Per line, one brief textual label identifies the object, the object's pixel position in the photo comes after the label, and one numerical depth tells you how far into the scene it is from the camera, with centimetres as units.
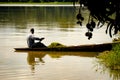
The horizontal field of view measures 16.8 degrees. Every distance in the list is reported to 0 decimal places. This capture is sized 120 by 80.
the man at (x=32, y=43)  1784
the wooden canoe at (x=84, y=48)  1771
